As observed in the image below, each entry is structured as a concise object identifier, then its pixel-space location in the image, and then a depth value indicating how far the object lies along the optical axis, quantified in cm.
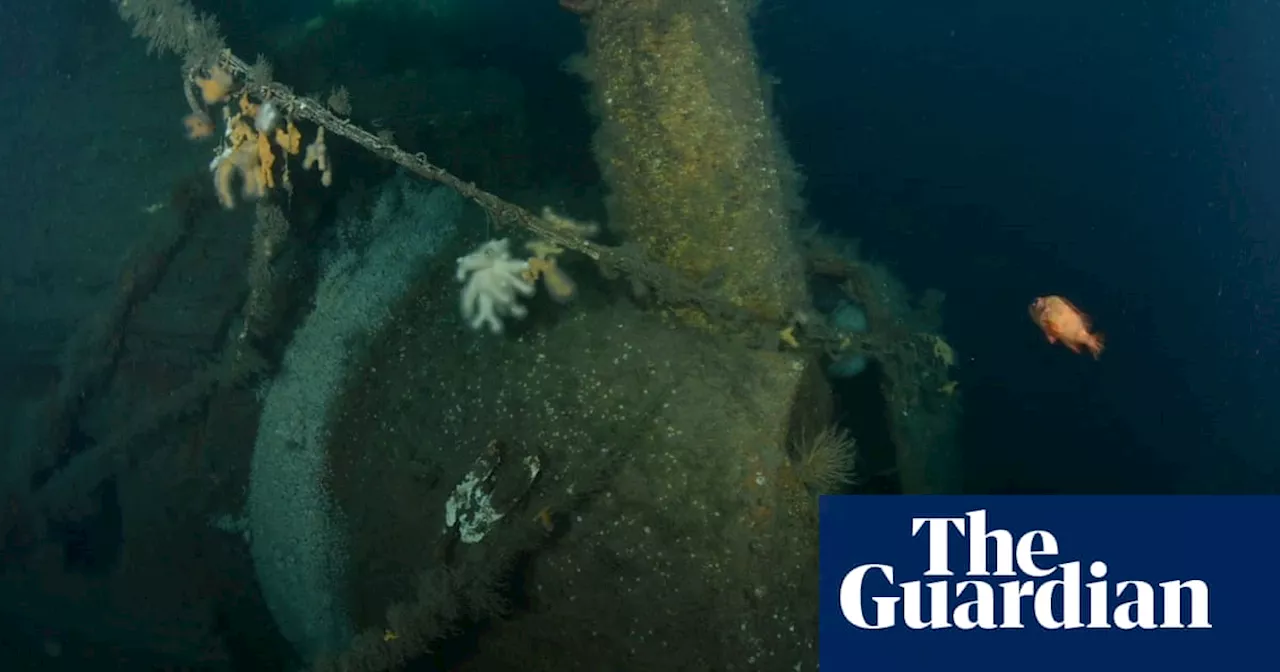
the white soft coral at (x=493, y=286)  291
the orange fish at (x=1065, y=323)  290
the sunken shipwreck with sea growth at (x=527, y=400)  263
